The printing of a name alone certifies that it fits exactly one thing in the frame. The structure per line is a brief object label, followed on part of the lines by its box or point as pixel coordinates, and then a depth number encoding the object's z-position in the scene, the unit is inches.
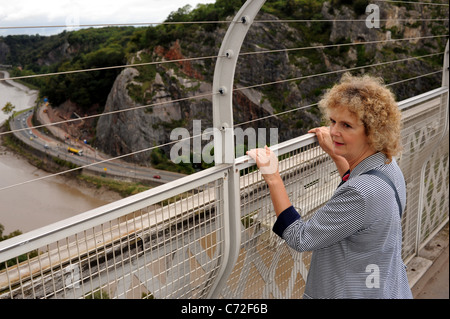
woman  47.3
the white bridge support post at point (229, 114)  60.3
